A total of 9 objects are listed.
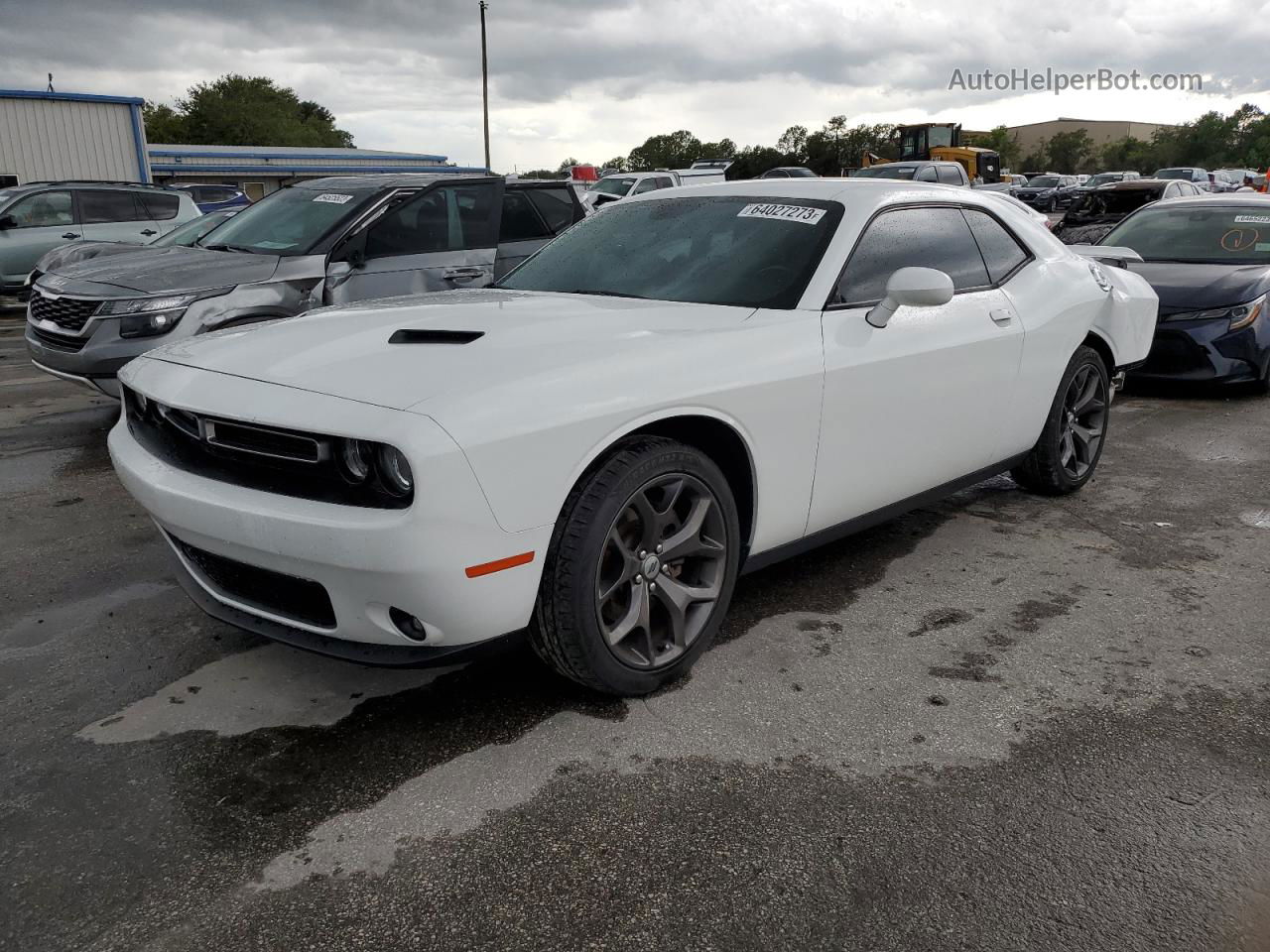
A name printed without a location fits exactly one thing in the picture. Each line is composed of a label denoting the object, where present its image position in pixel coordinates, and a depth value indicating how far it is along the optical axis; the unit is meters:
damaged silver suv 5.86
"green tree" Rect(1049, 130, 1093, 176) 105.31
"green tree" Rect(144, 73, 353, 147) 60.22
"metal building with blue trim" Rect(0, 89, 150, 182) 21.20
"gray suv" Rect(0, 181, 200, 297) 12.62
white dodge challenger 2.40
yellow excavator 31.62
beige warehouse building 138.88
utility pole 40.88
